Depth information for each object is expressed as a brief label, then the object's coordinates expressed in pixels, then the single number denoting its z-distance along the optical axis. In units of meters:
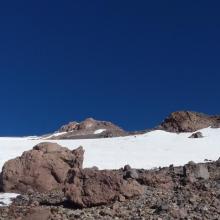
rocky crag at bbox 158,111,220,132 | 48.83
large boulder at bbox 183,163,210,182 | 24.75
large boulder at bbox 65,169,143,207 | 20.59
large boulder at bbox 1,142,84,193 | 26.34
